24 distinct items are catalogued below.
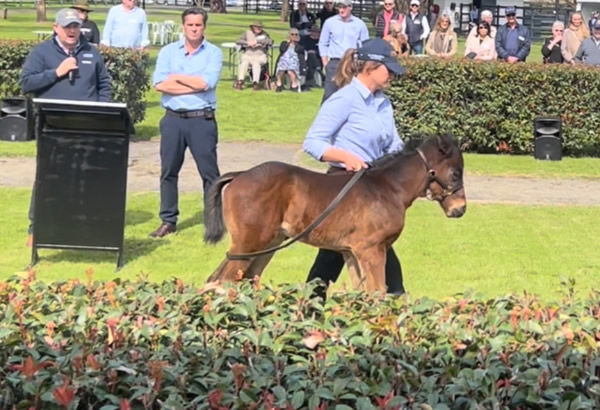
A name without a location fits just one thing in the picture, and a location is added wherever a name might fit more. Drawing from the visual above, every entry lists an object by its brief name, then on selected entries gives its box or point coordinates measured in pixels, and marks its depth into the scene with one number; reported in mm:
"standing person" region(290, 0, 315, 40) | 26156
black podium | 8805
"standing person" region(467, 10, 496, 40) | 20191
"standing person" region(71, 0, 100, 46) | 17219
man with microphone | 9312
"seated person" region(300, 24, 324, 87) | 25594
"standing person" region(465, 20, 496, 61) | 19266
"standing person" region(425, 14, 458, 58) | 20344
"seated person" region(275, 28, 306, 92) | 24062
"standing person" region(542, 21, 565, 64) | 19938
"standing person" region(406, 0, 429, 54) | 23422
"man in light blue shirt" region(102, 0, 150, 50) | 17453
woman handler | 6766
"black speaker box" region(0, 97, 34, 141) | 15547
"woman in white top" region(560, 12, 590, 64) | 19188
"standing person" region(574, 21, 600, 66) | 17625
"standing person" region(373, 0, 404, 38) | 22219
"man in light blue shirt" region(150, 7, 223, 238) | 9578
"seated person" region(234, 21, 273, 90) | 24312
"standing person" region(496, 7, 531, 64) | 19391
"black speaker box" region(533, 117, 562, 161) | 15289
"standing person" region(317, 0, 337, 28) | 26506
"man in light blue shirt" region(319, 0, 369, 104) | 17156
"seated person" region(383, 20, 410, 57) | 21019
